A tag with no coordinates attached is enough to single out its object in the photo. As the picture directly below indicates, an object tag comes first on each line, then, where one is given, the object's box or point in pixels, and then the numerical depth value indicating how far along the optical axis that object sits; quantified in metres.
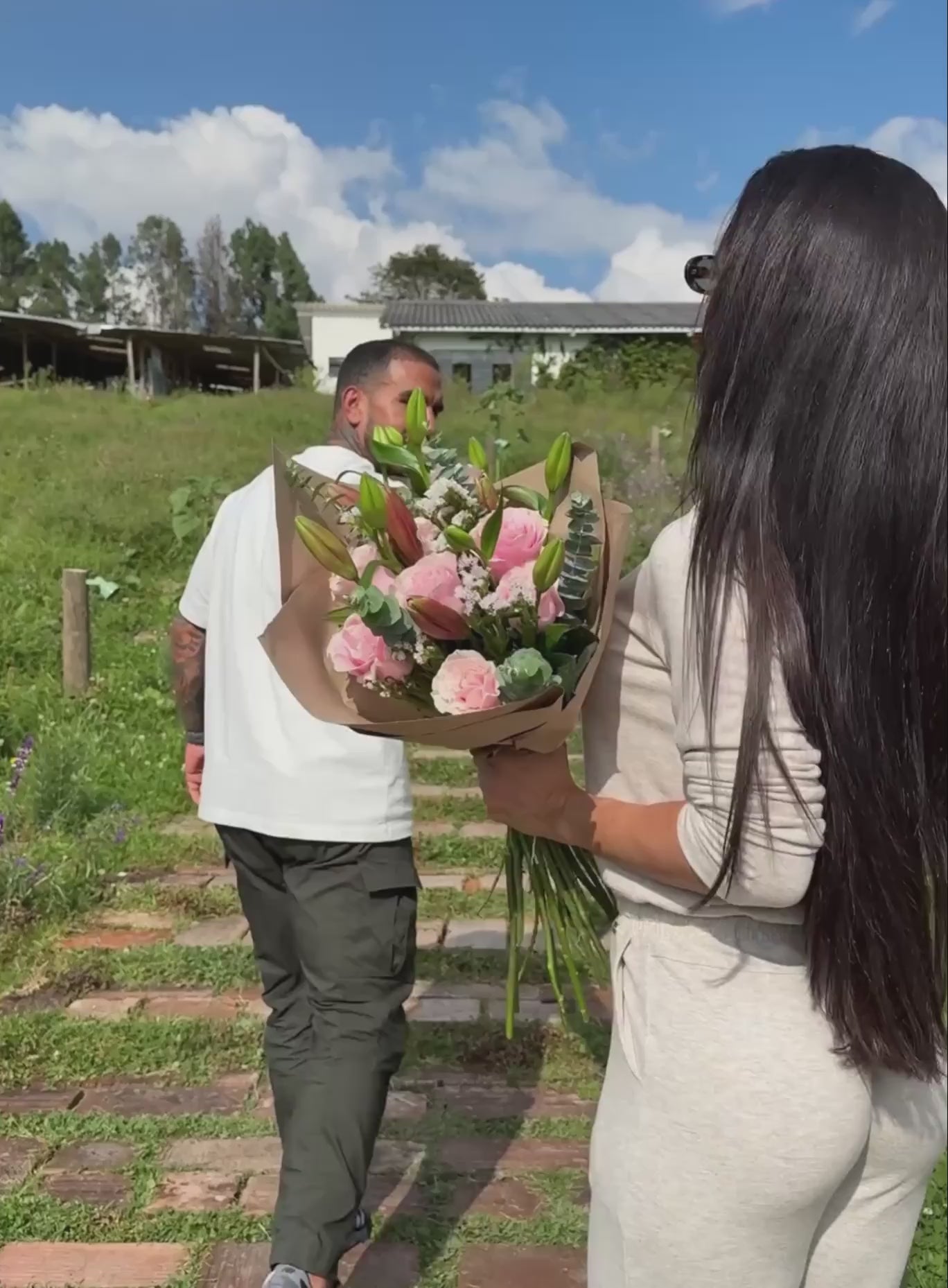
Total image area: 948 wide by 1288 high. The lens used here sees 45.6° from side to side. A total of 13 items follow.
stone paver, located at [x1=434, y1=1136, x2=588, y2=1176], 2.75
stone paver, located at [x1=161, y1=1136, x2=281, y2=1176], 2.71
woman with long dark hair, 1.14
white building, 32.22
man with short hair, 2.20
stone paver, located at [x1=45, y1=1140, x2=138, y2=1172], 2.70
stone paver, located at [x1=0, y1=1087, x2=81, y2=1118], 2.94
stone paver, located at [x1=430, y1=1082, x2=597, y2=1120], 3.00
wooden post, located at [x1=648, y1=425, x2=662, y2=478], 11.53
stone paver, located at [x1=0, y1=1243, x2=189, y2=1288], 2.29
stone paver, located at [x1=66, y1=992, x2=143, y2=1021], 3.46
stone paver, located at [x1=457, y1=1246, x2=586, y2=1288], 2.35
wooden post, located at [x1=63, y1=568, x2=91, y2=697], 6.52
